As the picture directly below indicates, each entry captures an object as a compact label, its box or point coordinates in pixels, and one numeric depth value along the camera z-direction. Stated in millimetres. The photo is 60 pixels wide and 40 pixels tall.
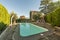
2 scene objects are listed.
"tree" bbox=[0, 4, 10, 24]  3302
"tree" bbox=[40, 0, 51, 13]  9998
